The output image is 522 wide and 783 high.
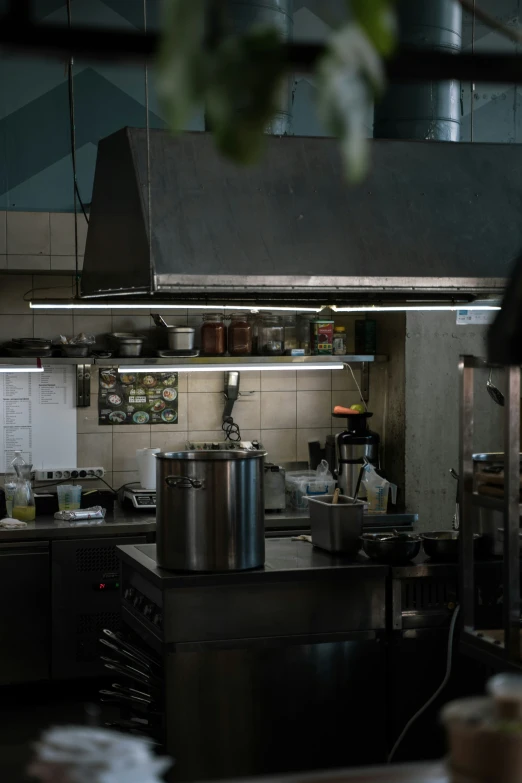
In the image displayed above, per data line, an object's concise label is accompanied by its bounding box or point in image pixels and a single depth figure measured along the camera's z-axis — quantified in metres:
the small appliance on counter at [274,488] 5.70
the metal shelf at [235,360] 5.72
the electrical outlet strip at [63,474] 5.86
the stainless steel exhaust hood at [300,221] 3.52
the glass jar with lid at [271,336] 5.98
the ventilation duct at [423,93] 4.27
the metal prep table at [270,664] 3.45
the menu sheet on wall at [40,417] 5.93
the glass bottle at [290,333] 6.33
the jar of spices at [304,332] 6.21
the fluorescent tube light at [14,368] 5.59
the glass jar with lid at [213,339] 5.97
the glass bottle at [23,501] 5.46
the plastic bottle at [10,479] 5.52
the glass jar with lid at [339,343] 6.22
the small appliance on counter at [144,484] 5.66
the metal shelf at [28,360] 5.57
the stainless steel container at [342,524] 3.83
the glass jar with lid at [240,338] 5.97
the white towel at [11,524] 5.24
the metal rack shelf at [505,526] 2.87
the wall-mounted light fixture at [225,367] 5.72
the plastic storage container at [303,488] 5.77
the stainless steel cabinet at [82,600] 5.28
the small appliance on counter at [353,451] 5.93
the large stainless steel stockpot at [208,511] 3.50
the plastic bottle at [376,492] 5.70
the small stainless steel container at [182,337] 5.79
